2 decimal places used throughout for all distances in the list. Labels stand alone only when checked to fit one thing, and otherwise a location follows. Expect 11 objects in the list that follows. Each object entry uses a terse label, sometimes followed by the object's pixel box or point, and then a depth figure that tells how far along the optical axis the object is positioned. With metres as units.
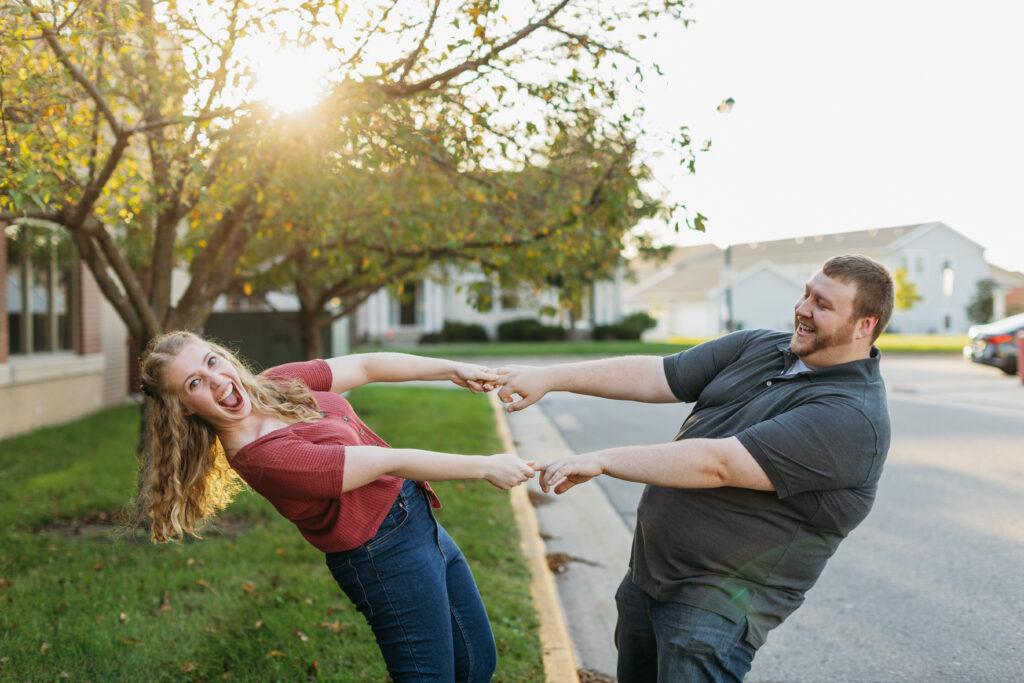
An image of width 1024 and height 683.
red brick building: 11.63
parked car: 20.48
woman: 2.78
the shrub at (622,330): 42.25
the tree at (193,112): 4.67
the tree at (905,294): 57.84
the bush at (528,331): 41.25
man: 2.69
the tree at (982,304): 60.44
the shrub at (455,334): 40.78
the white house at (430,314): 40.91
